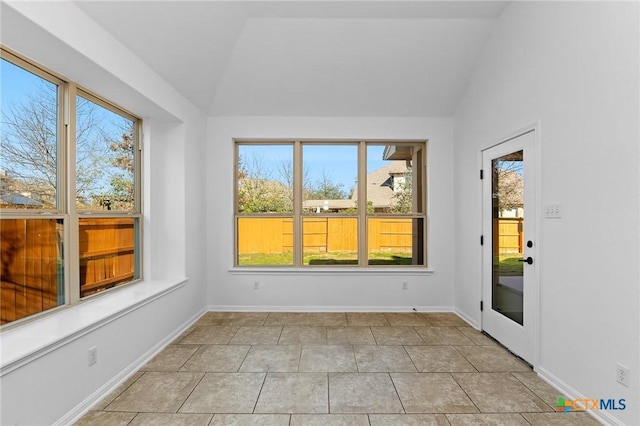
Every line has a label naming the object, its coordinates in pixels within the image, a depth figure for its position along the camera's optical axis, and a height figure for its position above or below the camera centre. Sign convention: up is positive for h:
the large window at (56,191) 2.11 +0.16
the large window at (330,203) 4.58 +0.13
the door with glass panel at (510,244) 2.83 -0.32
